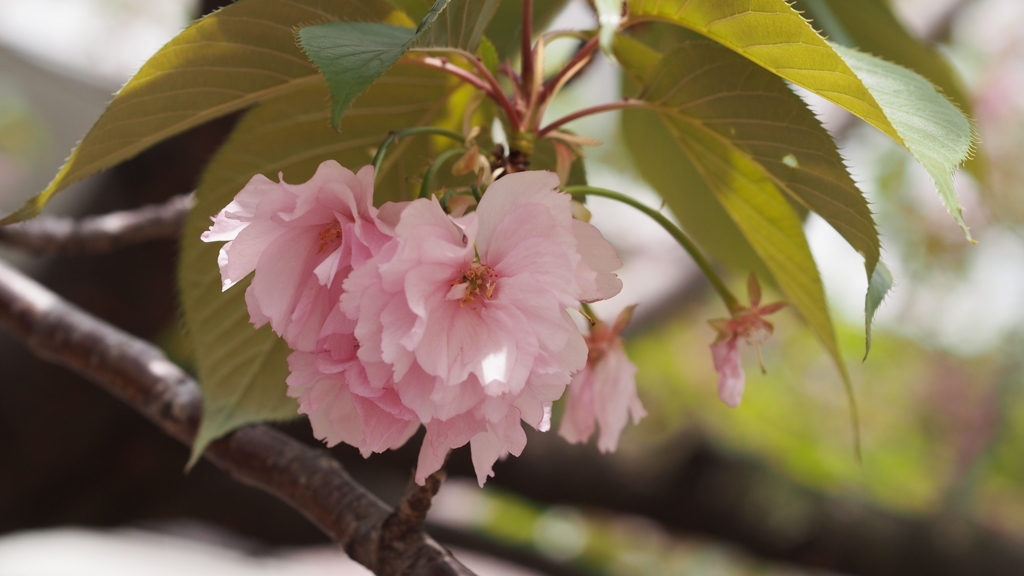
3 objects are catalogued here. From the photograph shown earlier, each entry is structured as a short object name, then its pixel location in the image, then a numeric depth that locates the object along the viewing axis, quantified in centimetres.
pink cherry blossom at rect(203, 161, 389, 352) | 81
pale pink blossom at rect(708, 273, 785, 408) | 89
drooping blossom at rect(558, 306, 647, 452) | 89
